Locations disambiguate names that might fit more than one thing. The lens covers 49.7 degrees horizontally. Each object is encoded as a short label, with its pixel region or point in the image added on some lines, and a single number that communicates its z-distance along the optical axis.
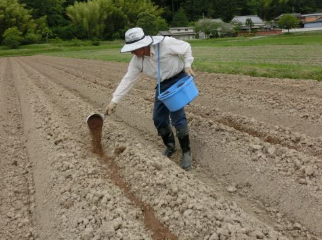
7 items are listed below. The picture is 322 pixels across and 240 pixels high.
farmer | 3.69
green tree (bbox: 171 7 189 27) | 76.00
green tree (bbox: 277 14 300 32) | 57.94
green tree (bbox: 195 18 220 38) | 56.12
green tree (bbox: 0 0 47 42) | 50.00
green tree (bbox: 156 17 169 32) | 58.92
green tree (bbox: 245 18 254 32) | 65.81
